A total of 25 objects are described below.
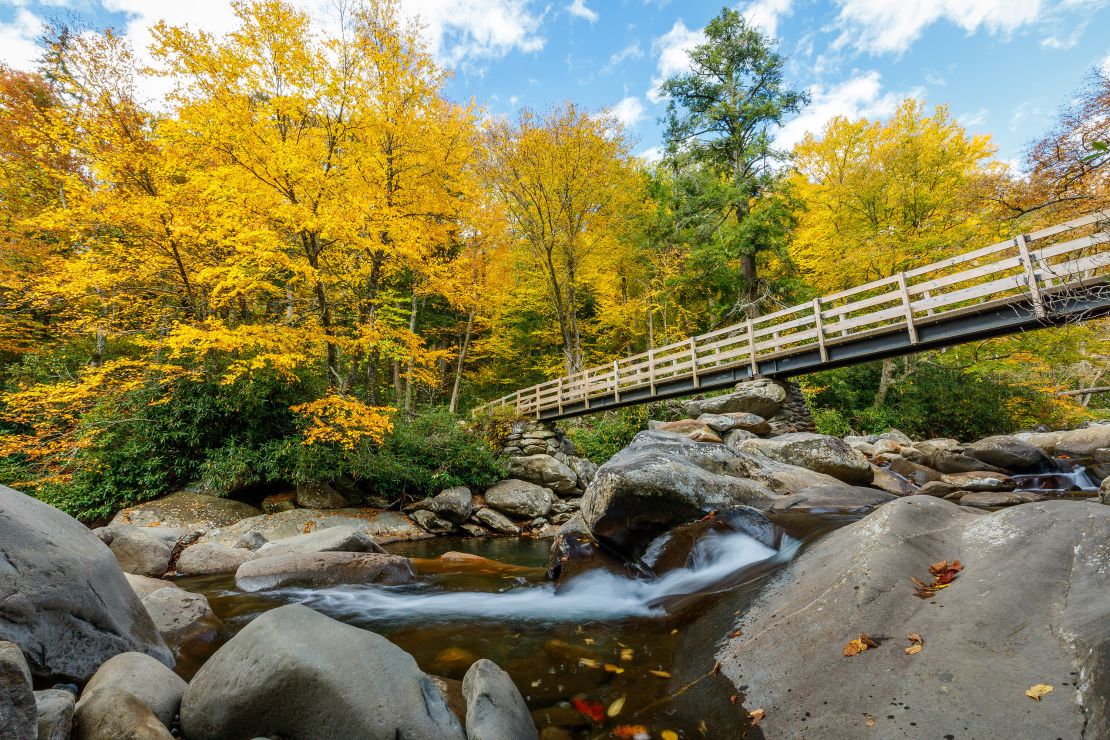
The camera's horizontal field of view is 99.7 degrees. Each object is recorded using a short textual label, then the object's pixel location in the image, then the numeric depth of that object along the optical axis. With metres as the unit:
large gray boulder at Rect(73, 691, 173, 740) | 2.01
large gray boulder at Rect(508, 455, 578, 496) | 13.28
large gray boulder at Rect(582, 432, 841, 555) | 5.45
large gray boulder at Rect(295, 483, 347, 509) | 10.23
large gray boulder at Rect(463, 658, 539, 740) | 2.36
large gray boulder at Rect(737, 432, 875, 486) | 8.91
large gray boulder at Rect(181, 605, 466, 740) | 2.24
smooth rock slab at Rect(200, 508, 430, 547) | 8.74
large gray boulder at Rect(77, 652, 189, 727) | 2.30
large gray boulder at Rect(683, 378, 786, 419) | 14.24
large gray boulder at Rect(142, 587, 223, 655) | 3.91
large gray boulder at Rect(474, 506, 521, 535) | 10.92
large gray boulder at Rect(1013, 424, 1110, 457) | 11.00
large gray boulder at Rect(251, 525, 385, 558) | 6.46
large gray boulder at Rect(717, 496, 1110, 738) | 1.89
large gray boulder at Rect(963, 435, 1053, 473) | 10.51
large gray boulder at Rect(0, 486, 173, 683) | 2.46
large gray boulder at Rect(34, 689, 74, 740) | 1.87
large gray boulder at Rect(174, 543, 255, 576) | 6.56
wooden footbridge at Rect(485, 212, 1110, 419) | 7.33
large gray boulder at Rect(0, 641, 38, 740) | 1.65
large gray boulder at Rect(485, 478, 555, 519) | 11.81
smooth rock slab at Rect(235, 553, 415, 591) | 5.82
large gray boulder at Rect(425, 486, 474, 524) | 11.04
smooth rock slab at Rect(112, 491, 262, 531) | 8.62
